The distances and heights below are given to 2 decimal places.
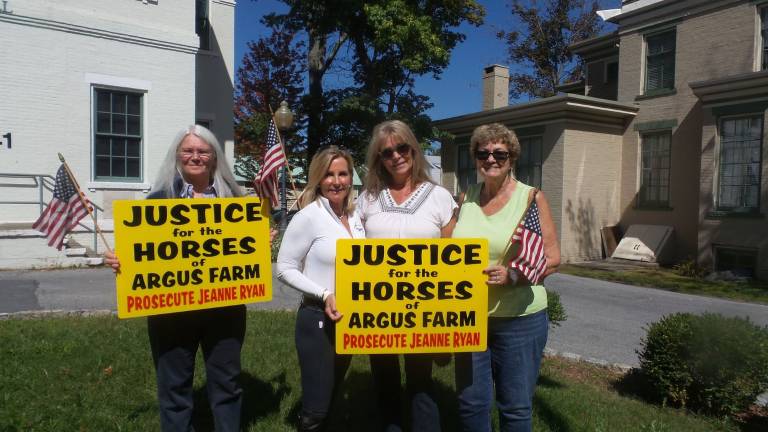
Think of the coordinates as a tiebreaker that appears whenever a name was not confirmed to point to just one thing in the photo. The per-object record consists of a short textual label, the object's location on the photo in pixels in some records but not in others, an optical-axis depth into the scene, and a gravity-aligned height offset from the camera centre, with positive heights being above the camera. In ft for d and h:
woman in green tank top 9.55 -1.81
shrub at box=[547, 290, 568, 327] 17.48 -3.40
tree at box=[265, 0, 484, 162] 59.41 +17.28
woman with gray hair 10.20 -2.75
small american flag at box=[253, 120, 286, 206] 14.15 +0.54
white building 36.83 +7.36
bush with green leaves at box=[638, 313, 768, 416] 14.61 -4.30
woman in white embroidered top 10.10 -0.21
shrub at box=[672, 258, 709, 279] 44.01 -5.14
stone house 43.29 +6.09
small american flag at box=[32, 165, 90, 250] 16.78 -0.45
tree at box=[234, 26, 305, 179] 90.89 +20.39
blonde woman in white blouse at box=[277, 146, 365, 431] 9.84 -1.39
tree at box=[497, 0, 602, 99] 97.71 +29.49
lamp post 39.96 +5.71
